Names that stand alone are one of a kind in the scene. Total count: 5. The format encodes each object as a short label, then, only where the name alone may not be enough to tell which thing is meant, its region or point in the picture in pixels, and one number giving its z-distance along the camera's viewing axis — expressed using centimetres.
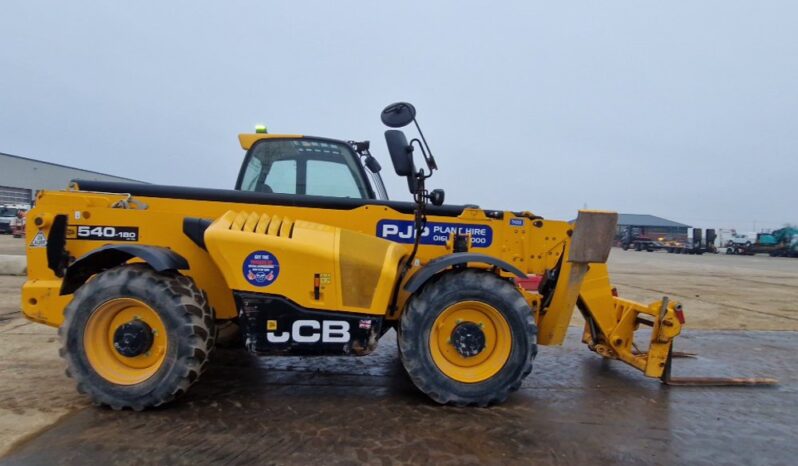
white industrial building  4366
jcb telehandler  343
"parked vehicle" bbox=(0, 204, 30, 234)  3209
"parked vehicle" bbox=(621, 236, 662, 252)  4359
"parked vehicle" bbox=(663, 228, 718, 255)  4028
